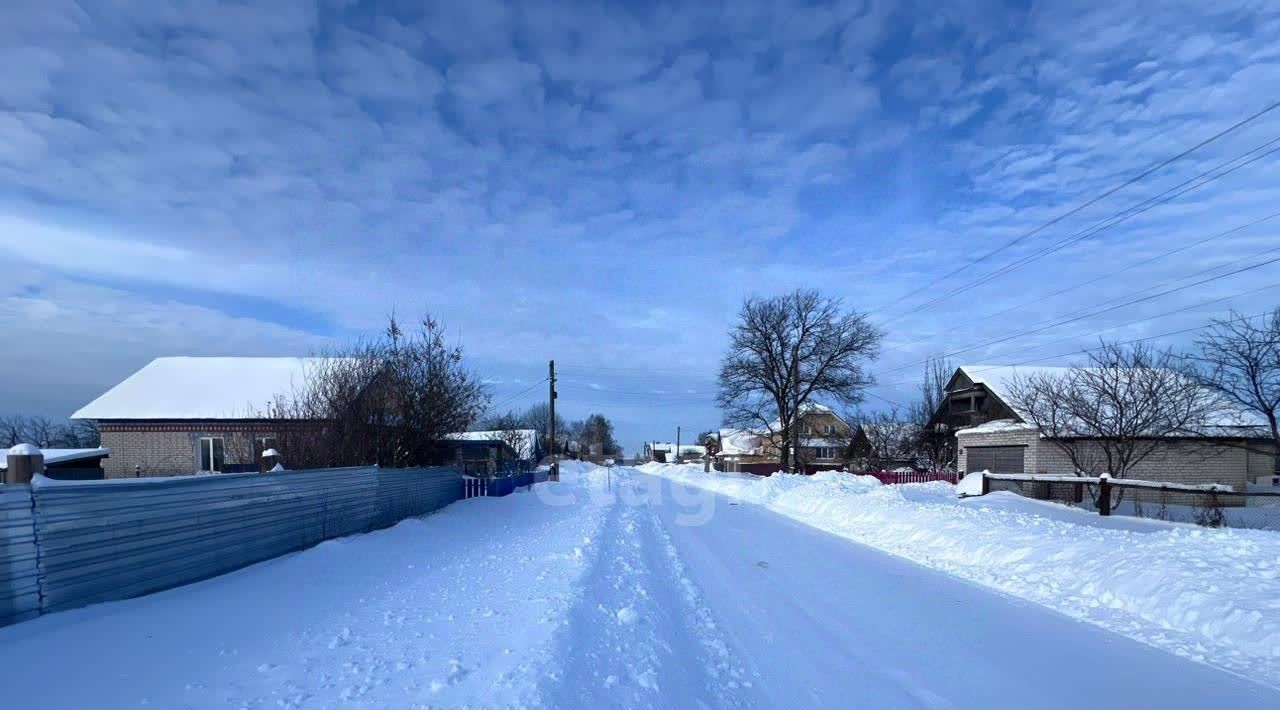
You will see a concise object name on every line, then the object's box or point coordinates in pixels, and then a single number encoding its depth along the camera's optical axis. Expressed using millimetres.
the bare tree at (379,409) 18375
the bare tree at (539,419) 109138
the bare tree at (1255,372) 17719
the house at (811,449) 63009
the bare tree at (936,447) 42938
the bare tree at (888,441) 47500
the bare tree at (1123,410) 22031
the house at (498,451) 39900
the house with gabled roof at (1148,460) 26688
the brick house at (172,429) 30328
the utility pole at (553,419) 45188
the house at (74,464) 23000
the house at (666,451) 152750
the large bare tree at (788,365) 48281
